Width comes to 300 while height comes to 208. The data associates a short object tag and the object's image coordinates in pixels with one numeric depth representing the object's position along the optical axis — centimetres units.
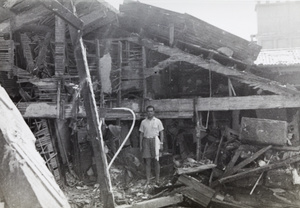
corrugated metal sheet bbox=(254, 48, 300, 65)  1158
